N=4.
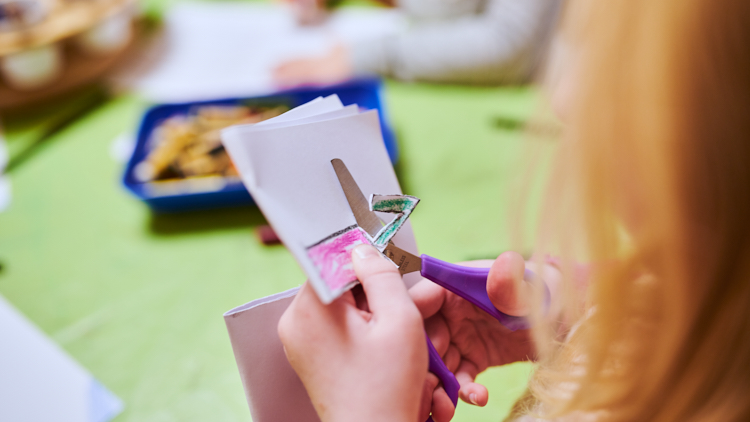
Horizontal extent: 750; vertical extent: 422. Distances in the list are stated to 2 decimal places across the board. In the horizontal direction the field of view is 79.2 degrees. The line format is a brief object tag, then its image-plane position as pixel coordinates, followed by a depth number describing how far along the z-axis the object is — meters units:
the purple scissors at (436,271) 0.28
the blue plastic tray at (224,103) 0.54
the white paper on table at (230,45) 0.78
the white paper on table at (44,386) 0.39
